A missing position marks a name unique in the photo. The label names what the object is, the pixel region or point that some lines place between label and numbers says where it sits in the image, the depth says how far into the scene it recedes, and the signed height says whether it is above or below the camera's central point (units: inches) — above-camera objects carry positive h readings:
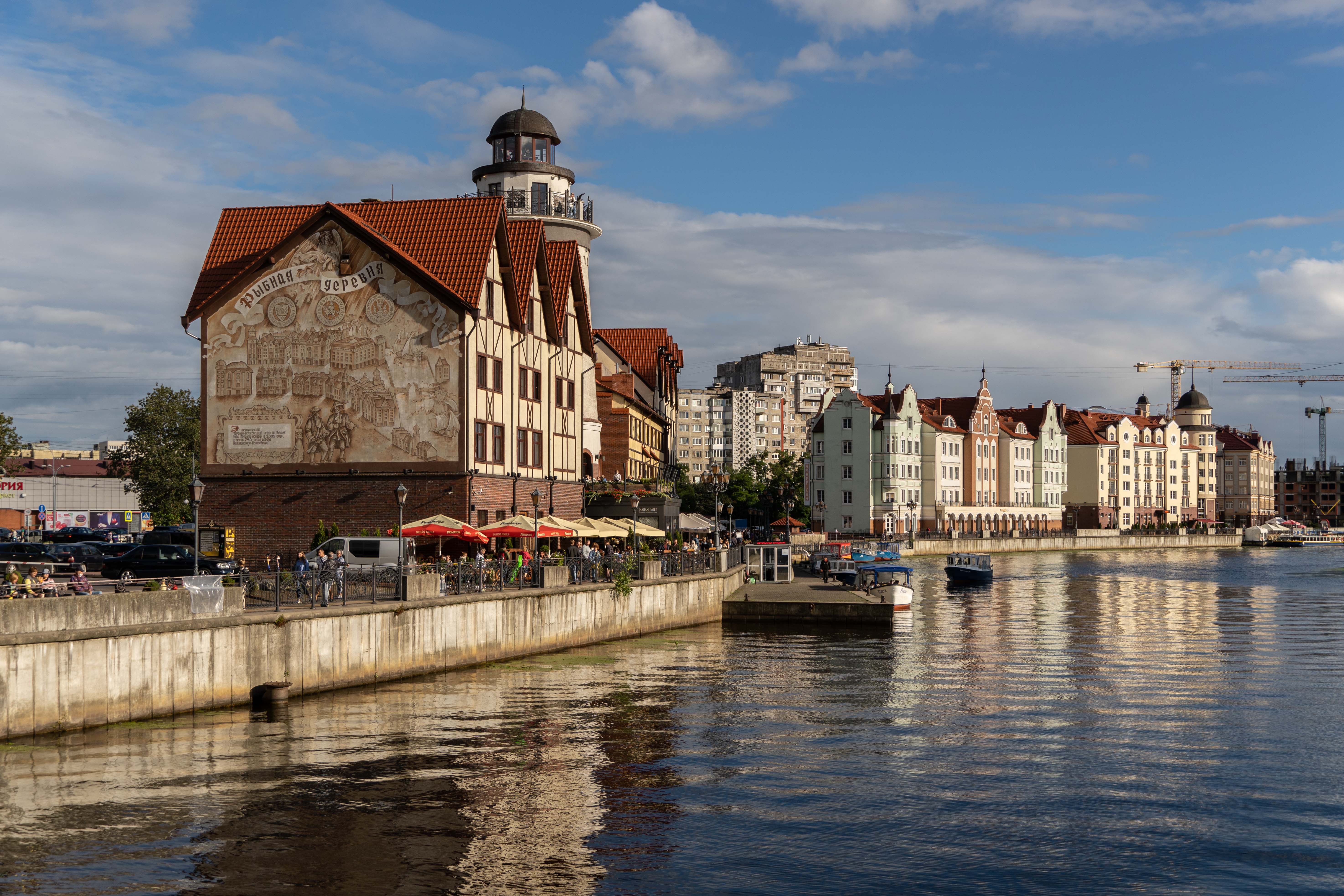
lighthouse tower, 2778.1 +690.2
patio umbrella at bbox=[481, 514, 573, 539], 1806.1 -42.1
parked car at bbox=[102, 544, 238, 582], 1909.4 -90.2
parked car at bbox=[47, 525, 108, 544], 3622.0 -95.5
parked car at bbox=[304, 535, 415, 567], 1652.3 -64.8
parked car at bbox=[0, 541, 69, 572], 2351.1 -94.2
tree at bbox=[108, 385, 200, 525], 3841.0 +156.4
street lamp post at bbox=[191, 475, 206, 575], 1305.4 +5.0
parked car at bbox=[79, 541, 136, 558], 2440.9 -90.1
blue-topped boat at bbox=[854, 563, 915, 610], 2561.5 -183.7
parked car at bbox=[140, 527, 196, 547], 2399.1 -67.0
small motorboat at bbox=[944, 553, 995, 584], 3686.0 -211.6
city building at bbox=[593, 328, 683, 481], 3154.5 +255.6
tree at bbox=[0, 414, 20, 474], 2913.4 +142.9
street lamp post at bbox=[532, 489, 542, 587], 1723.7 -64.7
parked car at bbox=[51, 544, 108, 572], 2393.0 -100.7
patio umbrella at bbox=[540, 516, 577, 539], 1886.1 -36.3
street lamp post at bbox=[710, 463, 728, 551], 2984.7 +39.9
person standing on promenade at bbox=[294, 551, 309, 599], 1330.0 -83.9
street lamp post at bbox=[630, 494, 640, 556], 2055.9 -32.7
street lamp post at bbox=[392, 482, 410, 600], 1423.5 -51.6
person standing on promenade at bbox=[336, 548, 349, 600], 1359.5 -82.5
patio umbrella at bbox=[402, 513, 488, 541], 1685.5 -38.8
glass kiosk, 3021.7 -162.1
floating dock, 2268.7 -197.0
